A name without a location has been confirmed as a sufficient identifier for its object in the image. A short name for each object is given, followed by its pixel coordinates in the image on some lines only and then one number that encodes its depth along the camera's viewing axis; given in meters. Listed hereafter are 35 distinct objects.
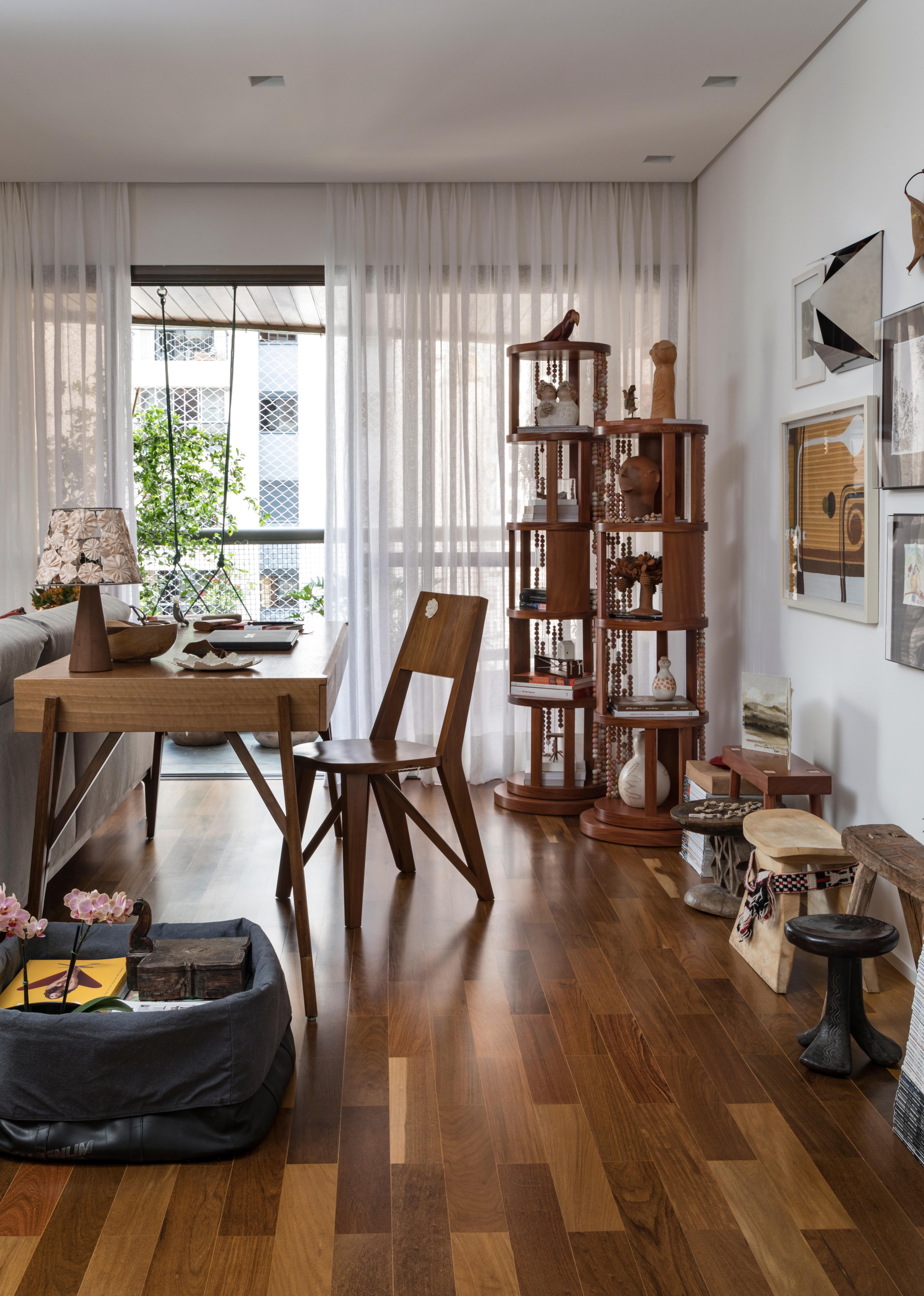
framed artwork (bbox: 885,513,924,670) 2.71
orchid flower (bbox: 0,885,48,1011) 1.99
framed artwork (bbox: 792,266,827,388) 3.40
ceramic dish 2.56
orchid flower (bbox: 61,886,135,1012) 2.01
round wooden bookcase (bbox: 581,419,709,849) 3.92
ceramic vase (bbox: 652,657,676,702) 4.04
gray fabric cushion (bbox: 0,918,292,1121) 1.91
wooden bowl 2.69
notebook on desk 2.99
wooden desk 2.41
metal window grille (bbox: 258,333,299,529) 8.37
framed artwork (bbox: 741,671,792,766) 3.27
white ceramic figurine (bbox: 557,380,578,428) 4.32
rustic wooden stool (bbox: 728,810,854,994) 2.61
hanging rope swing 4.95
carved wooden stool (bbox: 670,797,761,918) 3.15
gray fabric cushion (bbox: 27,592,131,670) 3.15
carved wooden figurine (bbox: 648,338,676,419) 4.13
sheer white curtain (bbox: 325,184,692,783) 4.81
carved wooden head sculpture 3.99
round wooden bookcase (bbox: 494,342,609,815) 4.29
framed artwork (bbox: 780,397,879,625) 3.02
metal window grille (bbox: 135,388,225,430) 8.11
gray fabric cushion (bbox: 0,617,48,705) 2.79
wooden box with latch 2.15
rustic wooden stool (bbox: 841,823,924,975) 2.14
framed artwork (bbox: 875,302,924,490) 2.69
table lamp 2.44
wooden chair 3.03
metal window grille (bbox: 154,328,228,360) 8.22
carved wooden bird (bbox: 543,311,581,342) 4.23
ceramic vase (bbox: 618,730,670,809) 4.02
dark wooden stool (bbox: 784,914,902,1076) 2.16
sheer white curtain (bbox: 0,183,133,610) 4.75
